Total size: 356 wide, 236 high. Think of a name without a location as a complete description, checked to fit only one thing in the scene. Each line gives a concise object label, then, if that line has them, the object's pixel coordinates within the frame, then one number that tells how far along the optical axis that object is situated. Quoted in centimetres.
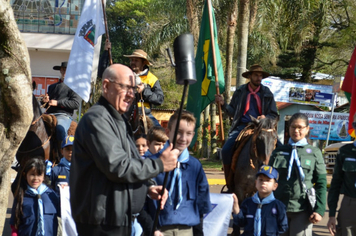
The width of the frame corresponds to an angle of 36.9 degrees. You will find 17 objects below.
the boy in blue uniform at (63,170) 717
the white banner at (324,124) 2359
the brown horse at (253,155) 790
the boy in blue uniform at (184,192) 477
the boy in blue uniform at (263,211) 554
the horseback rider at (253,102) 894
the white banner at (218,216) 609
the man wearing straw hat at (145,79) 905
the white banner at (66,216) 658
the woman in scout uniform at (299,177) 600
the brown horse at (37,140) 949
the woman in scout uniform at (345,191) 580
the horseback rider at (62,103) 995
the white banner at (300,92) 2291
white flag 943
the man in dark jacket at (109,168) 347
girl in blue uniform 618
